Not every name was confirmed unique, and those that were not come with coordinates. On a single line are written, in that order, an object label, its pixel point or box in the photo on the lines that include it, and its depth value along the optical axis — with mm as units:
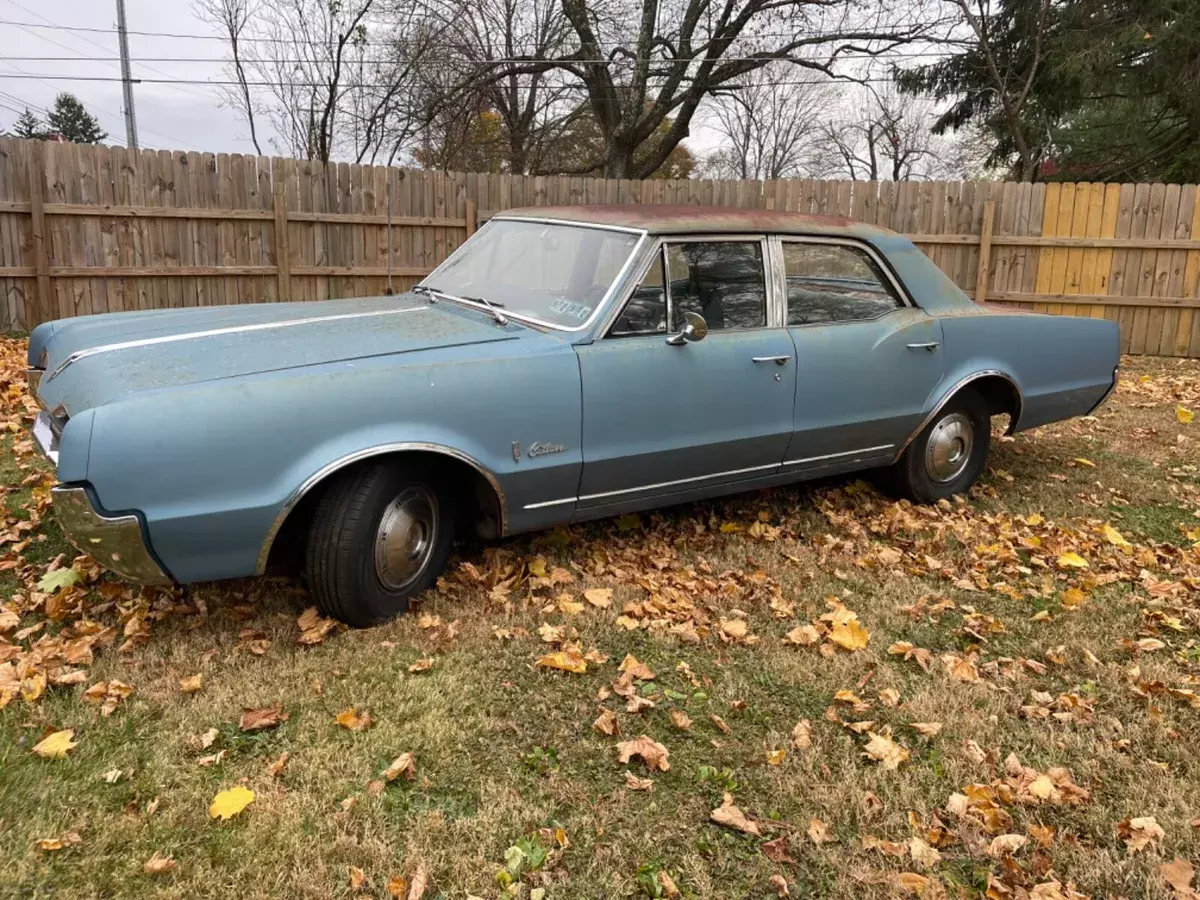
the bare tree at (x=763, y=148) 38875
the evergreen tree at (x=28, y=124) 48875
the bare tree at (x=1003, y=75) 16766
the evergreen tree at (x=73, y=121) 52625
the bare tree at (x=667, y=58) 20062
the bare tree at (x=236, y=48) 22656
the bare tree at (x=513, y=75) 20781
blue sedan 3039
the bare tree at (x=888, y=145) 37375
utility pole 25656
